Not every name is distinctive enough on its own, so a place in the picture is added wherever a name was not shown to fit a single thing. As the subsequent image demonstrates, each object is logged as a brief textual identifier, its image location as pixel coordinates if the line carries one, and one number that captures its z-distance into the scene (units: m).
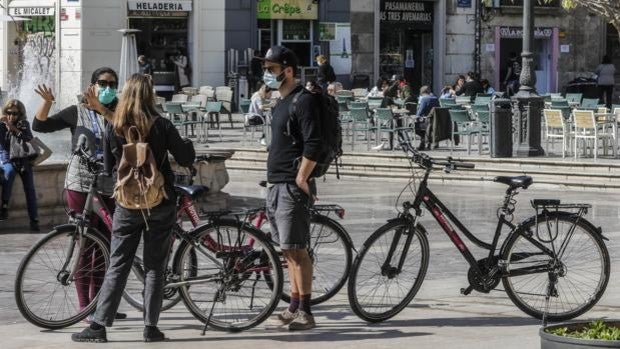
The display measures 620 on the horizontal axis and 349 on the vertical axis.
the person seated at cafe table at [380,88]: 34.59
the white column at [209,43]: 41.09
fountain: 40.00
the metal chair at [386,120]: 27.34
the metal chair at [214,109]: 31.88
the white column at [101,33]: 39.81
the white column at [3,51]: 42.12
